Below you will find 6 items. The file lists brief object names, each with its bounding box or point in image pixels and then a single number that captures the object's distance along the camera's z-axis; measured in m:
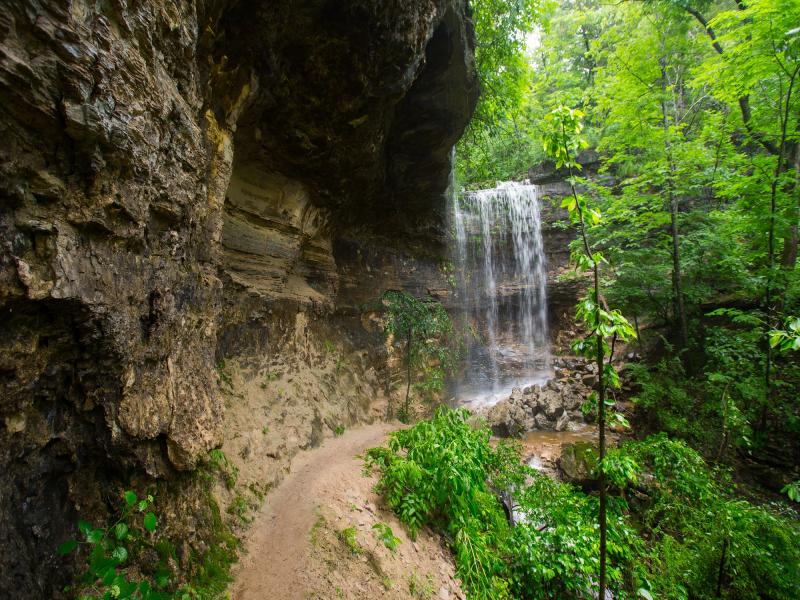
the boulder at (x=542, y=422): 8.91
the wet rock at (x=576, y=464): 5.98
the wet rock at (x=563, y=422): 8.81
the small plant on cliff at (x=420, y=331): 9.01
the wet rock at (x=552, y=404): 9.12
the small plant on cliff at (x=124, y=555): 1.64
